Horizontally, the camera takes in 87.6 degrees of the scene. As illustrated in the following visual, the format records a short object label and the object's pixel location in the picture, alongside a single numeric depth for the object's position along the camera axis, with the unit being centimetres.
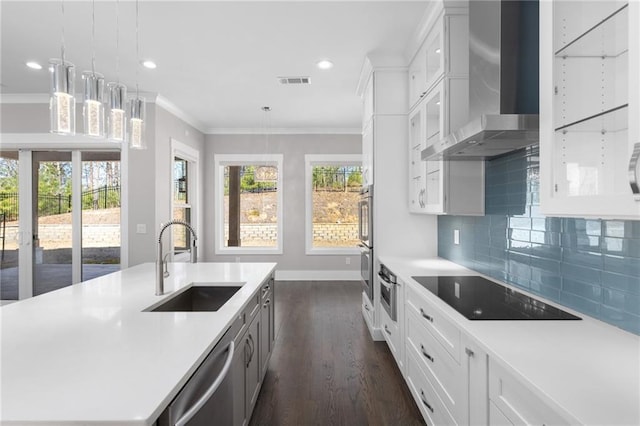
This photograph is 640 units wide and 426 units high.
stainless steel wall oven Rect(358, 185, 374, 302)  348
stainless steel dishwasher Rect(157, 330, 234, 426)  94
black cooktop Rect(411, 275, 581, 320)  152
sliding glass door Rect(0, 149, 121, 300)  450
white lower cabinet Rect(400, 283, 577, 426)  104
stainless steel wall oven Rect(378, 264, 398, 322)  268
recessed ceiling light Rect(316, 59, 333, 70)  341
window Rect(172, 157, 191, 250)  531
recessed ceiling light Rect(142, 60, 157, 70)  344
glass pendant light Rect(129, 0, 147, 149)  220
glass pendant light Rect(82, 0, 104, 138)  186
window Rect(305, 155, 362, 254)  631
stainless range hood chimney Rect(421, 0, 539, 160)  174
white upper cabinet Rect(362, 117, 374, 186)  354
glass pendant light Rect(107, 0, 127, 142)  205
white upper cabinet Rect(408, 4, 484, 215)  243
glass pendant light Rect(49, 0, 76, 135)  171
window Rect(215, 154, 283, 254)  639
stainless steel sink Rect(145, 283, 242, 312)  225
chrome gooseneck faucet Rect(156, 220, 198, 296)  189
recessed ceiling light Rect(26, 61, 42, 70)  350
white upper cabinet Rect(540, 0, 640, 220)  96
